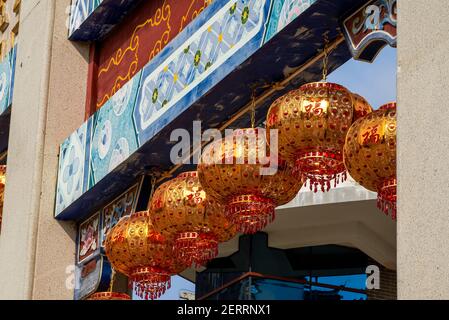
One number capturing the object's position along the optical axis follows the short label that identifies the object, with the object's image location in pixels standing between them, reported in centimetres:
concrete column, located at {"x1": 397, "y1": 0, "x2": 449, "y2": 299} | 596
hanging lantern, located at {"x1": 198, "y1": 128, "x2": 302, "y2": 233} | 871
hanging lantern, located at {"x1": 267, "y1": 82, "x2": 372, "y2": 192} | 824
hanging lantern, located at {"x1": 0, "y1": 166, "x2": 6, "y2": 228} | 1242
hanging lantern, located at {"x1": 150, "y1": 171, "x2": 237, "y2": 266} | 942
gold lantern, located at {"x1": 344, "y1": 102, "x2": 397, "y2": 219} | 785
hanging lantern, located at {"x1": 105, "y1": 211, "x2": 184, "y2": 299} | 1017
